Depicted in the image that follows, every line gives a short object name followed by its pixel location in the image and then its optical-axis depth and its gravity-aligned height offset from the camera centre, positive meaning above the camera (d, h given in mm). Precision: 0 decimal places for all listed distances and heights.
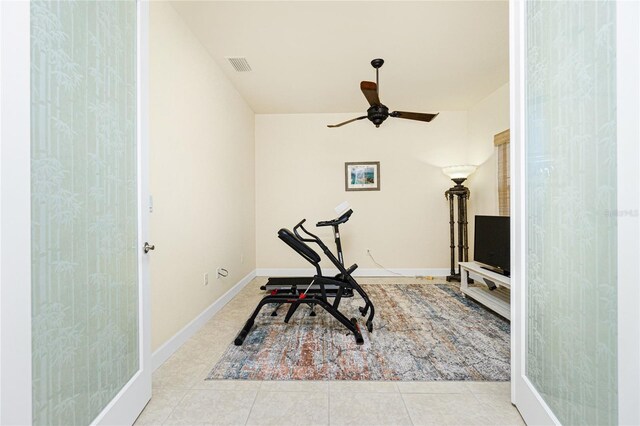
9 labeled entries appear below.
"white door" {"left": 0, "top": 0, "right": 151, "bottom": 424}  827 +6
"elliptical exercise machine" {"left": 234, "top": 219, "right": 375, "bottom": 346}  2389 -731
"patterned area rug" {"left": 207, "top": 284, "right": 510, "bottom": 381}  1882 -1034
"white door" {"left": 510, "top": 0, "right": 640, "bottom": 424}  857 +6
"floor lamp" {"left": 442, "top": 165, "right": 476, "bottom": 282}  4258 +69
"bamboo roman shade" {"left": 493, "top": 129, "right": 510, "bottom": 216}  3764 +554
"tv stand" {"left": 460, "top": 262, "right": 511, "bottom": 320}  2795 -900
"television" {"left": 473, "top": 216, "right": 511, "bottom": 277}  2988 -339
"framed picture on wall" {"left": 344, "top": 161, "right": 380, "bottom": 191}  4832 +618
